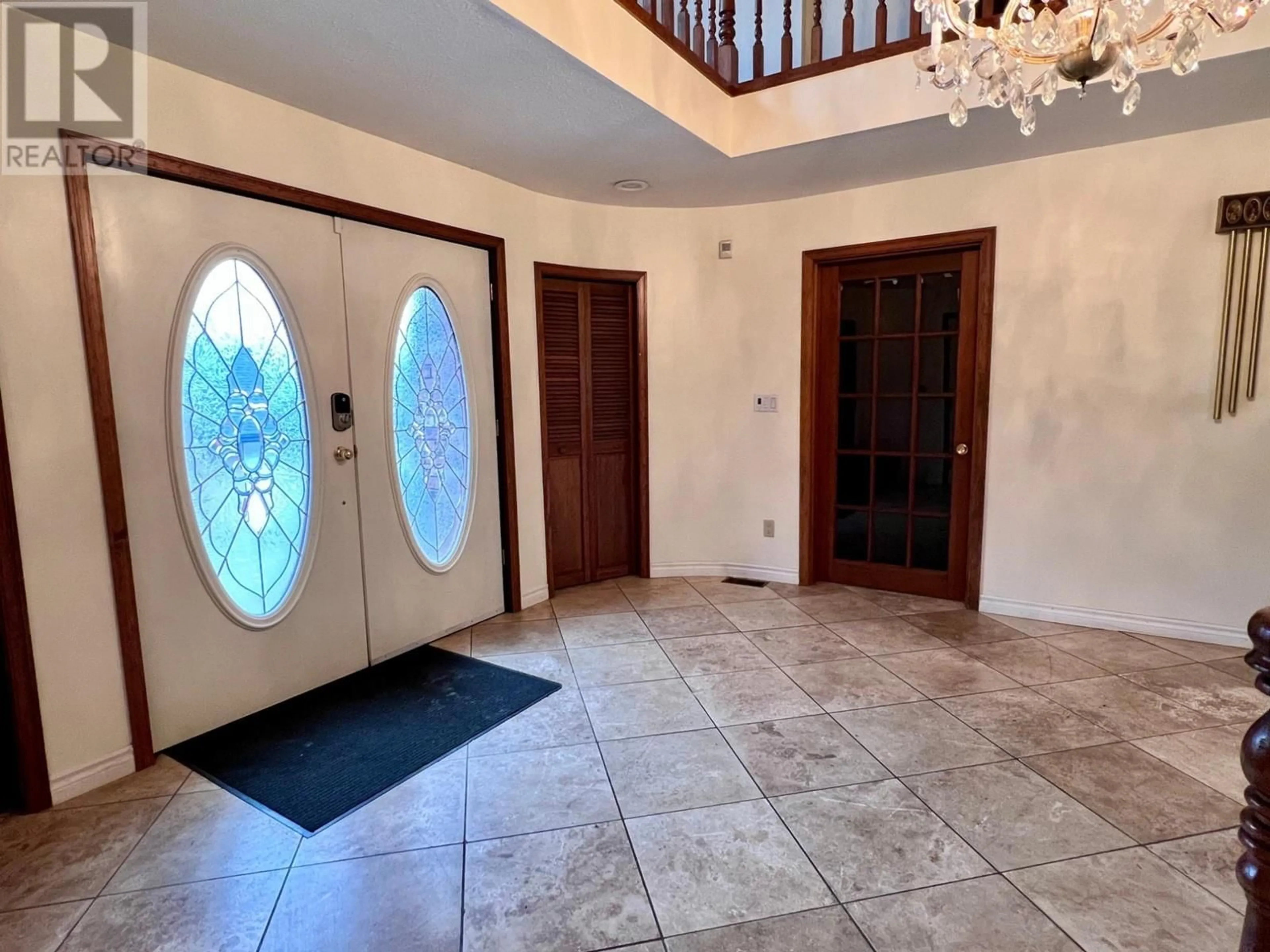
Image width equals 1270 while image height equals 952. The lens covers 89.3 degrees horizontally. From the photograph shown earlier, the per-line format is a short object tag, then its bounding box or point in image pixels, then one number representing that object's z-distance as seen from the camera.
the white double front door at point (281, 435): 2.22
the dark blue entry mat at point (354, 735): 2.11
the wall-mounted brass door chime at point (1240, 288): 2.87
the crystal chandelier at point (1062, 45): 1.71
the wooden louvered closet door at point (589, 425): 3.96
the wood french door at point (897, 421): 3.64
